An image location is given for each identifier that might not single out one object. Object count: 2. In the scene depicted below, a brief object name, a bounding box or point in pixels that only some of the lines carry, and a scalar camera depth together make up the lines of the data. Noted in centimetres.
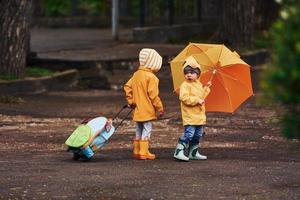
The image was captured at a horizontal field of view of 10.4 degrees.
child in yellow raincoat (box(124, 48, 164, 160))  1672
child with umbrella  1635
